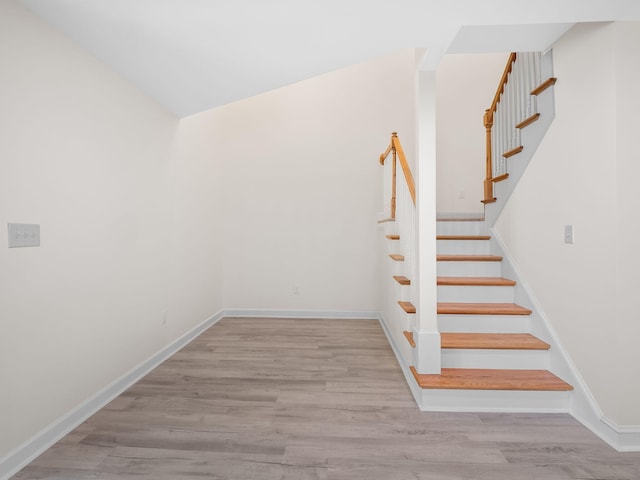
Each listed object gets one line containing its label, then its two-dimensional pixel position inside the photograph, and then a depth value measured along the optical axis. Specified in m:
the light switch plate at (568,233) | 2.03
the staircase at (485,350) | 2.04
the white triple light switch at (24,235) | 1.53
